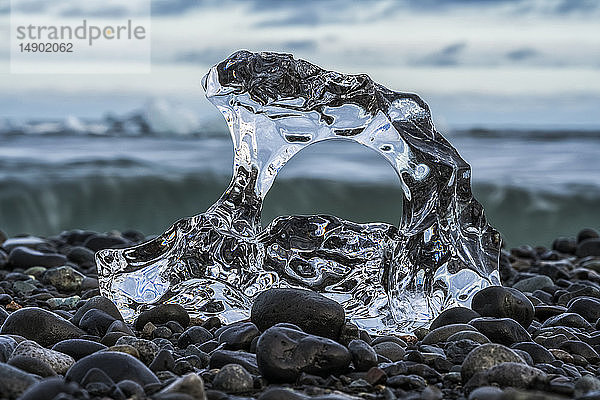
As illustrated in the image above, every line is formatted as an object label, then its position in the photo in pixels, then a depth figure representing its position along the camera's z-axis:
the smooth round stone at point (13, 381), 1.79
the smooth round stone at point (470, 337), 2.45
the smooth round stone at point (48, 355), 2.14
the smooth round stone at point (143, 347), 2.29
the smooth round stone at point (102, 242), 5.05
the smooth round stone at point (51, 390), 1.69
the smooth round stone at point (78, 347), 2.31
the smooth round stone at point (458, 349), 2.31
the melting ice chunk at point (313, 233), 3.06
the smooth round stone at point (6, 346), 2.23
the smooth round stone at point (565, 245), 5.60
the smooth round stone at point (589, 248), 5.31
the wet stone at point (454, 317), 2.76
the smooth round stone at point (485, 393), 1.79
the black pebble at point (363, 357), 2.14
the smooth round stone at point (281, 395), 1.81
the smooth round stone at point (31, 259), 4.29
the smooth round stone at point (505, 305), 2.83
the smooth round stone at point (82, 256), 4.53
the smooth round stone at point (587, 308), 3.09
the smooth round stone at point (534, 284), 3.79
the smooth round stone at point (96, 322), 2.70
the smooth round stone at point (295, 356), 2.04
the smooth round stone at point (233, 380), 1.98
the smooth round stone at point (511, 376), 1.98
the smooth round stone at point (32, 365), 2.02
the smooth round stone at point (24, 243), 5.22
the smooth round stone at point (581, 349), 2.48
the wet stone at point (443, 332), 2.55
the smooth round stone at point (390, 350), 2.35
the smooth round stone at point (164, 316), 2.84
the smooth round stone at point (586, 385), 1.96
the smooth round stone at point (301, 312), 2.40
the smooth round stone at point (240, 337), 2.37
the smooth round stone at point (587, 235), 5.84
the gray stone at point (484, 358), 2.07
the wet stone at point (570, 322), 2.87
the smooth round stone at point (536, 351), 2.34
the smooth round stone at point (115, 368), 1.95
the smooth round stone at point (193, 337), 2.56
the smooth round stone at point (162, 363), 2.16
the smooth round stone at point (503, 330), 2.52
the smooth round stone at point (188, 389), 1.76
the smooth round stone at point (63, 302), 3.33
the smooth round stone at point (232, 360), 2.17
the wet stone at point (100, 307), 2.87
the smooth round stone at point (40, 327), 2.52
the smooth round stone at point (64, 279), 3.77
